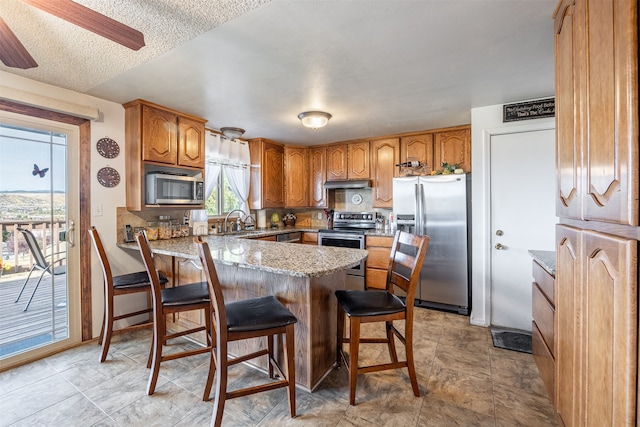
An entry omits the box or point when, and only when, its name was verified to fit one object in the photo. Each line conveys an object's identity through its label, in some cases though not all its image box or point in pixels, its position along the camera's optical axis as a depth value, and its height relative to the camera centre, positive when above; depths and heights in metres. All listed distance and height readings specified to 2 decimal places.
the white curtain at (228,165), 3.79 +0.69
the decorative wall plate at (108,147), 2.73 +0.65
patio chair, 2.37 -0.43
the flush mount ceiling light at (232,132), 3.73 +1.08
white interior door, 2.75 -0.04
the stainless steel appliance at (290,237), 4.20 -0.40
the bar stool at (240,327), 1.44 -0.61
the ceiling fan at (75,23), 1.07 +0.80
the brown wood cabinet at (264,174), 4.32 +0.60
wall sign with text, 2.67 +0.97
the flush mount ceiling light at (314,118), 3.01 +1.01
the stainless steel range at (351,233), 4.00 -0.32
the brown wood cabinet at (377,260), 3.84 -0.67
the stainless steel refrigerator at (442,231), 3.31 -0.25
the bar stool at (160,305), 1.84 -0.62
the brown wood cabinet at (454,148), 3.61 +0.82
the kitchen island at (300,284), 1.75 -0.52
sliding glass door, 2.26 -0.20
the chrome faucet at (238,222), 3.95 -0.14
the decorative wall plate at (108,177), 2.74 +0.37
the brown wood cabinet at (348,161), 4.36 +0.81
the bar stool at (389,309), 1.69 -0.59
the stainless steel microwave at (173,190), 2.84 +0.25
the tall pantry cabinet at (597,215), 0.82 -0.02
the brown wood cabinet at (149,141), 2.80 +0.75
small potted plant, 5.09 -0.13
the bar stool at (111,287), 2.26 -0.62
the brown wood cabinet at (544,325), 1.65 -0.75
